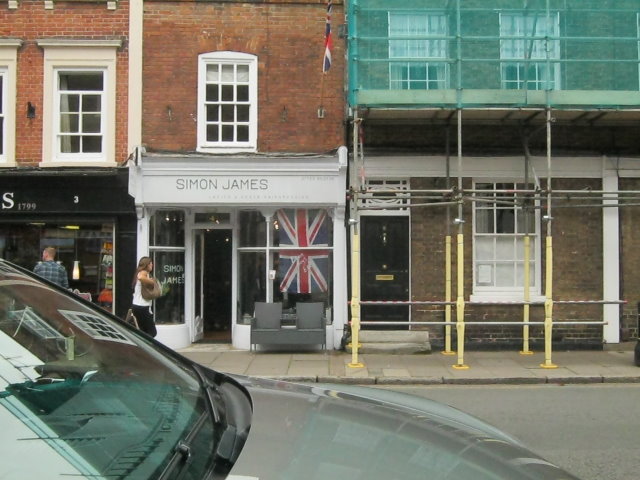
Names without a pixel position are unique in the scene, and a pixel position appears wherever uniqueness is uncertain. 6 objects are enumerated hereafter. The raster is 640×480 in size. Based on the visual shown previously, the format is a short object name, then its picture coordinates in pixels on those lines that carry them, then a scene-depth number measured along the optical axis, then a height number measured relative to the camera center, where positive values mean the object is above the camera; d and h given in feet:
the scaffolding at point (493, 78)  34.30 +10.76
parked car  5.24 -1.74
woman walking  31.86 -2.66
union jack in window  39.60 +0.07
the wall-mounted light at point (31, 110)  39.06 +8.97
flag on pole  35.41 +12.09
